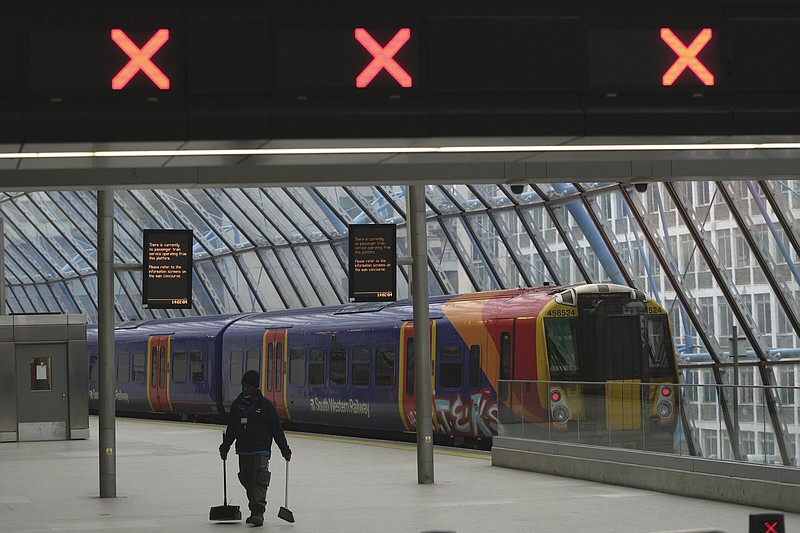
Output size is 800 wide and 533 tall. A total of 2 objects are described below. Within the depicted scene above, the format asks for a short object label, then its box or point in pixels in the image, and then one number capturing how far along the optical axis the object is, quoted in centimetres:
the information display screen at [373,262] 1780
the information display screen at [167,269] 1748
